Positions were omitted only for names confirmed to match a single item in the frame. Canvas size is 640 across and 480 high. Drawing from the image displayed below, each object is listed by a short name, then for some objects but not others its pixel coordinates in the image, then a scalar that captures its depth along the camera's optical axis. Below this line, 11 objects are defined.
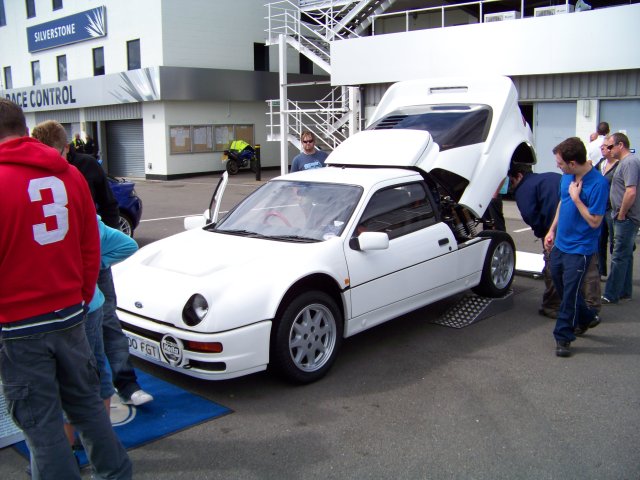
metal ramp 6.11
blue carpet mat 3.91
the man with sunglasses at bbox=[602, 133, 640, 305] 6.47
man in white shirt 10.83
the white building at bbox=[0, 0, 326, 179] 23.98
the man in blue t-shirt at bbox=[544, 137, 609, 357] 5.02
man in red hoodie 2.50
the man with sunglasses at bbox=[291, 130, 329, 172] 7.99
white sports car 4.35
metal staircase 19.81
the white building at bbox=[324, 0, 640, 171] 13.73
